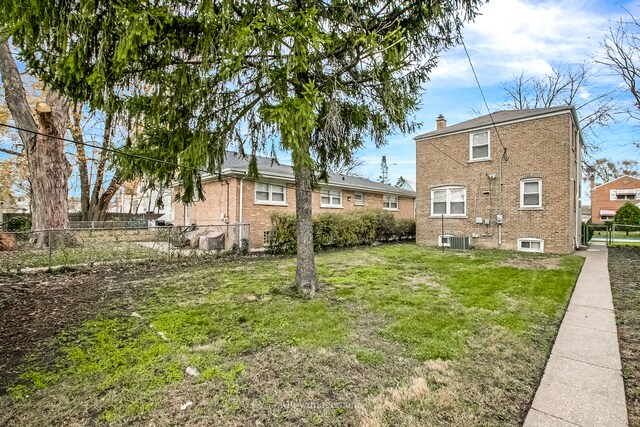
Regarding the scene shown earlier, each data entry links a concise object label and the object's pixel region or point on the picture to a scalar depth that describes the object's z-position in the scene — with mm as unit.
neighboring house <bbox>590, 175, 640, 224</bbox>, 35406
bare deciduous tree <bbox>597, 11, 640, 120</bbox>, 12984
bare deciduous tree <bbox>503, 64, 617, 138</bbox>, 17906
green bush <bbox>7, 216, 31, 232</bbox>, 16969
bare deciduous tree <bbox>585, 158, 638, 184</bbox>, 37781
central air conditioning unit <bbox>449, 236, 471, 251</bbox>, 13375
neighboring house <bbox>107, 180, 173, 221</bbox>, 22253
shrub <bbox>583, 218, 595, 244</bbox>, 16275
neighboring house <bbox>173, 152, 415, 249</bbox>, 12641
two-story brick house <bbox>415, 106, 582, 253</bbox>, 11672
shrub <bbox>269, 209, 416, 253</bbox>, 11672
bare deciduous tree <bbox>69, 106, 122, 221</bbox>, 18659
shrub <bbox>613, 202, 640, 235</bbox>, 25016
